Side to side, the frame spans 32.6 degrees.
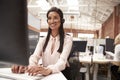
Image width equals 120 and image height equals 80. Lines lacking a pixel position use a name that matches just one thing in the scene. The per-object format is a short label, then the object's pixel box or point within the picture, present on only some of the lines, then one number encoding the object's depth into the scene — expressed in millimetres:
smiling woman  1608
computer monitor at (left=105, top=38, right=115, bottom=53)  5063
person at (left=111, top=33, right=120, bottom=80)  3816
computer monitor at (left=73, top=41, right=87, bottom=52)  4391
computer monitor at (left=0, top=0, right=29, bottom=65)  779
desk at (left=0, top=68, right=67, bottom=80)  1020
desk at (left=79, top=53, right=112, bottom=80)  3951
